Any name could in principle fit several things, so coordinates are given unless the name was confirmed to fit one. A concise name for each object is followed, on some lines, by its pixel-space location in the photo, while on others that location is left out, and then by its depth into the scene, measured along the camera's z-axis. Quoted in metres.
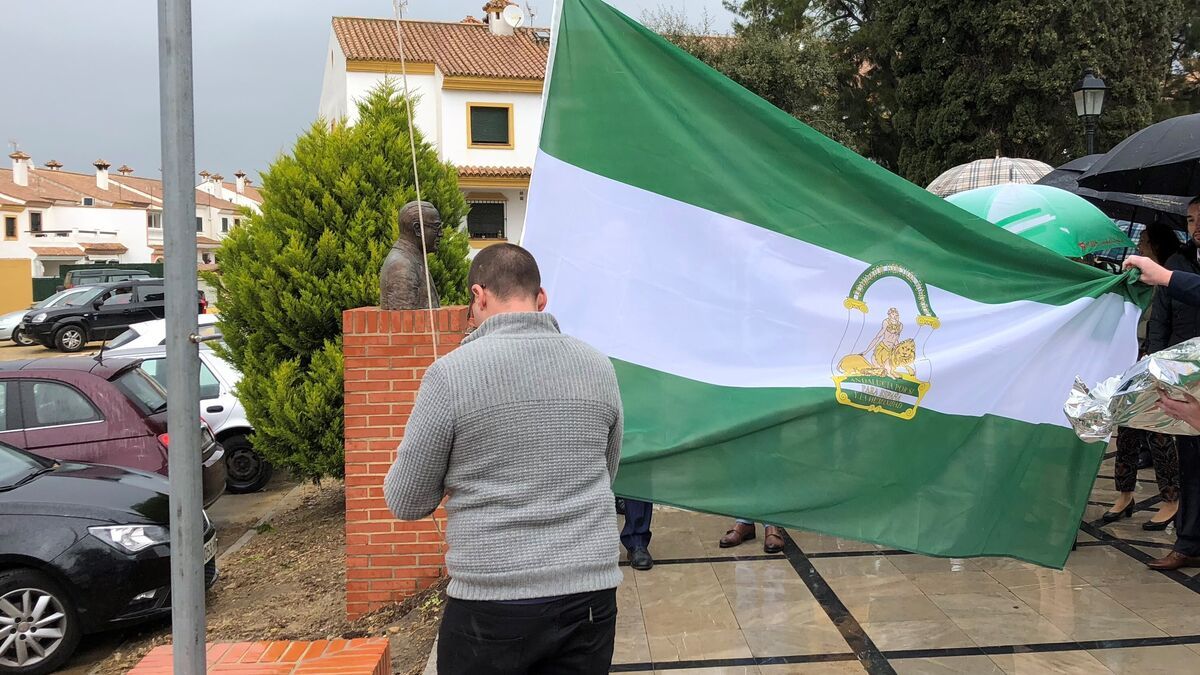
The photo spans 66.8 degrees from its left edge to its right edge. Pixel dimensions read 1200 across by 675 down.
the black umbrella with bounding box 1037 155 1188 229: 6.32
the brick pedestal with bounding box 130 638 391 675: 3.07
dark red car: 7.26
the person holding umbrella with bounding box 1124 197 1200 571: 5.26
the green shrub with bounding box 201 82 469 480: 7.04
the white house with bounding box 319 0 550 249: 35.66
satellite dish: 40.12
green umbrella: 5.36
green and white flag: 3.61
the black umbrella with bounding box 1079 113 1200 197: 4.96
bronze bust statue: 5.38
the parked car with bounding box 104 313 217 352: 10.96
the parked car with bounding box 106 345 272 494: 9.41
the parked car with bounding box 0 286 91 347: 25.28
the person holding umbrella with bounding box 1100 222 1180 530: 5.44
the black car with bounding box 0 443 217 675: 5.32
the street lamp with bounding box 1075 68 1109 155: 11.58
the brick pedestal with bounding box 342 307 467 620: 5.22
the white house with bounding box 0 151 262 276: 54.92
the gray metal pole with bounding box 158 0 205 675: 2.11
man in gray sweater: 2.15
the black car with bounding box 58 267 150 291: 33.09
